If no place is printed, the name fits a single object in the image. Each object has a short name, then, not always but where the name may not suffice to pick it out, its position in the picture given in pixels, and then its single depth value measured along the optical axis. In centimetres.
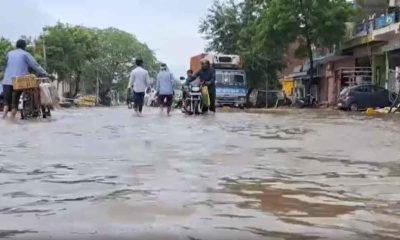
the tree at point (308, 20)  4228
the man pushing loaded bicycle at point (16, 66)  1392
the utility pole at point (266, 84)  5228
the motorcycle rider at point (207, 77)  1911
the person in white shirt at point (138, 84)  1783
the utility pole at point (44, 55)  5876
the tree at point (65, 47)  6272
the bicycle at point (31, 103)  1438
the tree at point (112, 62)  8975
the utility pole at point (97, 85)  8812
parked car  3328
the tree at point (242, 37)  4956
